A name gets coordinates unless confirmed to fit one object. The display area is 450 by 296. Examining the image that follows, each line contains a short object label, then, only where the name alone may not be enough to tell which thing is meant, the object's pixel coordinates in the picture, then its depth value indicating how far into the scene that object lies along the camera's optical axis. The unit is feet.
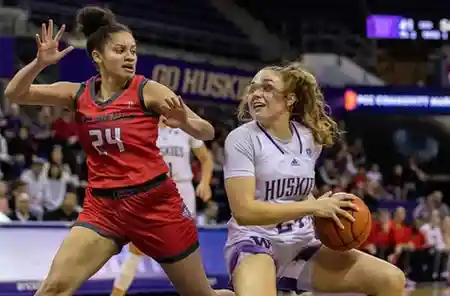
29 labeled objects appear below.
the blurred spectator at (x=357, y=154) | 63.05
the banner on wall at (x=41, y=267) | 25.93
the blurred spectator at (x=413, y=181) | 63.46
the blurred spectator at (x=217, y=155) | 51.13
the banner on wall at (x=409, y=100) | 64.13
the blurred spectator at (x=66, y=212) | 32.33
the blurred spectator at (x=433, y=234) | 48.49
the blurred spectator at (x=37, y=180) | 36.55
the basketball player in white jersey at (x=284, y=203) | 13.94
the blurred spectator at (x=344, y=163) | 58.95
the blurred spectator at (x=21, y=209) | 31.60
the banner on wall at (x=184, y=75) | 45.14
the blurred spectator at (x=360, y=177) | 56.73
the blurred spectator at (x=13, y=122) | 40.24
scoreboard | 64.18
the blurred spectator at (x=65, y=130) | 41.79
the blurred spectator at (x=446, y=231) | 49.71
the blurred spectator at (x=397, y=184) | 62.39
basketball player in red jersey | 14.88
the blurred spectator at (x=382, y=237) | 44.26
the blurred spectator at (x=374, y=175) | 60.08
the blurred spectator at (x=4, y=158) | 38.52
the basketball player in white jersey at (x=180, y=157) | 23.94
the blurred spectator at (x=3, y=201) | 30.58
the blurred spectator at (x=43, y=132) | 40.42
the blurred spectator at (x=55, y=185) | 37.01
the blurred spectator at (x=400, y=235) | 44.55
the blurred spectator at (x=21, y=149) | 39.01
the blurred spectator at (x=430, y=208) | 54.60
